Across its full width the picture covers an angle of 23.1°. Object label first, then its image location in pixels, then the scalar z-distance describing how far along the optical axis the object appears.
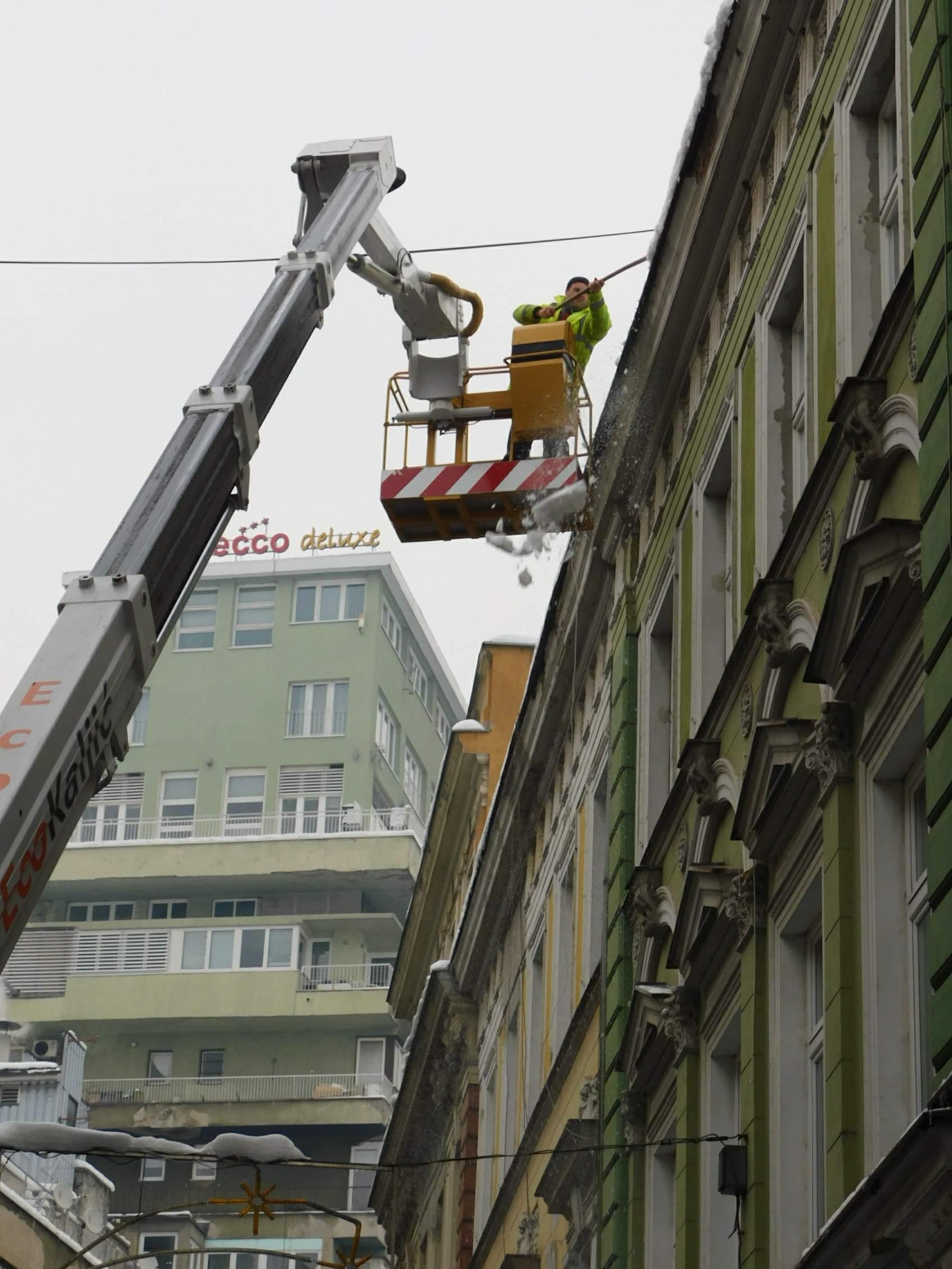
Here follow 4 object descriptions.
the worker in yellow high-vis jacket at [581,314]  20.92
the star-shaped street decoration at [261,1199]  18.41
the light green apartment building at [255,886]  72.38
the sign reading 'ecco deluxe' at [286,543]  88.44
